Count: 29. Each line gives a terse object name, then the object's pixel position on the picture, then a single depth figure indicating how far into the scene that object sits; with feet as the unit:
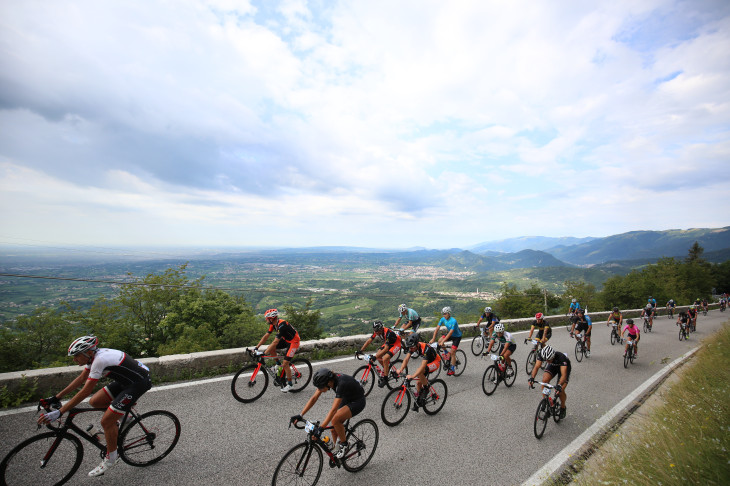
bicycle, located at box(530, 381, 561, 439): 18.44
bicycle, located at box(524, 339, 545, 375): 31.73
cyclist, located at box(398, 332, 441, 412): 19.69
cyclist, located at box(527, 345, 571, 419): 20.72
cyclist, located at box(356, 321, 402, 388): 23.00
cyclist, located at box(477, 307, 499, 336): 36.76
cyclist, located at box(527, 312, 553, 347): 30.14
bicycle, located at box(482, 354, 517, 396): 24.63
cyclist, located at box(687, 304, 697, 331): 59.31
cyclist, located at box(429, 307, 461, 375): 28.28
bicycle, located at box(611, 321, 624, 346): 45.83
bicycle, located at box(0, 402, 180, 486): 11.70
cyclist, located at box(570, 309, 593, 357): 37.22
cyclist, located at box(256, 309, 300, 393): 21.17
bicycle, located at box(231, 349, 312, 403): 19.71
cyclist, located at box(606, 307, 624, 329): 44.70
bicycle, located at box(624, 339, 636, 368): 34.67
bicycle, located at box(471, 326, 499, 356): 36.02
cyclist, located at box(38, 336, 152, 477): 12.32
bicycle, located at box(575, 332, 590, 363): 37.32
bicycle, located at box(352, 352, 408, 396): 22.46
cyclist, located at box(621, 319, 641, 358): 34.76
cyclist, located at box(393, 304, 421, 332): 29.89
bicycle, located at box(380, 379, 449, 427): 18.63
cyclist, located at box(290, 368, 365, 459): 12.94
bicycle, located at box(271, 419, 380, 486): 12.08
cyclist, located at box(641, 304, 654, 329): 60.63
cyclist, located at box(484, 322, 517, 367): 25.86
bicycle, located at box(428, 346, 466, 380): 28.25
